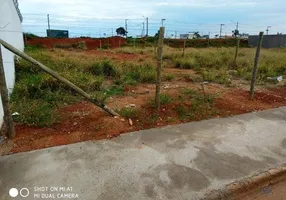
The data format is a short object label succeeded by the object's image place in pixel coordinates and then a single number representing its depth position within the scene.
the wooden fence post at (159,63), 3.67
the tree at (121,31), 33.94
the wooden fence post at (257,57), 4.96
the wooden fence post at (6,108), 2.81
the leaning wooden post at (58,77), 2.85
